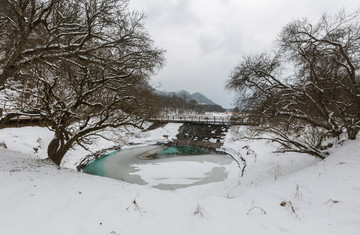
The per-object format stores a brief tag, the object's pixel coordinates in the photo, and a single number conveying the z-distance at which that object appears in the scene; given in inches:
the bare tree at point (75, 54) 200.5
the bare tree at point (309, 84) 261.7
